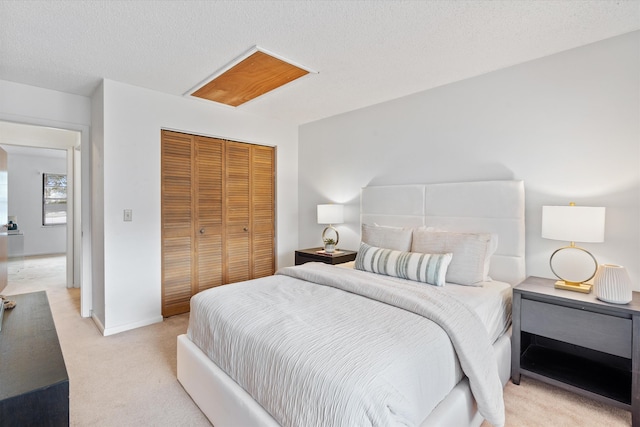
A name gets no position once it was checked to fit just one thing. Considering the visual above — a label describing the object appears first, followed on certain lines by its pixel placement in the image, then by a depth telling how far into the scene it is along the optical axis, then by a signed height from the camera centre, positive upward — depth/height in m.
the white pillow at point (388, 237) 2.76 -0.26
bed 1.18 -0.60
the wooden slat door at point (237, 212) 3.84 -0.04
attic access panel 2.51 +1.20
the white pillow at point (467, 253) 2.32 -0.33
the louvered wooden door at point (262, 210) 4.11 -0.01
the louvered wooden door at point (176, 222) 3.32 -0.14
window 7.38 +0.23
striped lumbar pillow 2.33 -0.44
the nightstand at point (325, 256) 3.47 -0.55
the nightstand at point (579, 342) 1.74 -0.79
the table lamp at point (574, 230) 1.98 -0.13
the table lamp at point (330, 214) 3.77 -0.06
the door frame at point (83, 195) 3.01 +0.15
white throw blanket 1.49 -0.61
